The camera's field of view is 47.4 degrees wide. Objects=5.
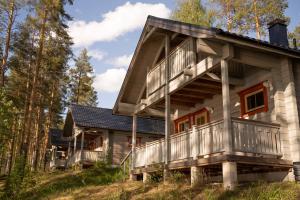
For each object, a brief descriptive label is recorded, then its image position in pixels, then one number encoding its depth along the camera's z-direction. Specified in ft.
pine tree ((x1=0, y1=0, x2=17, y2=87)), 79.71
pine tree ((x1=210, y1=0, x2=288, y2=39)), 85.40
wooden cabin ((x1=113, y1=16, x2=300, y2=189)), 33.27
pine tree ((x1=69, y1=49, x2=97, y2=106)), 159.69
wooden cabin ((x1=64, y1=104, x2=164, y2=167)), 89.40
